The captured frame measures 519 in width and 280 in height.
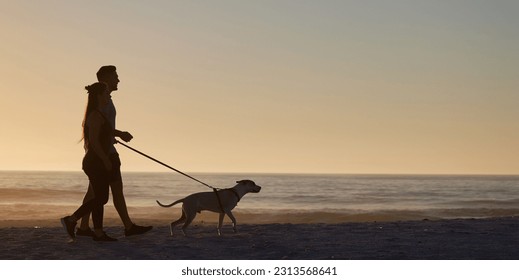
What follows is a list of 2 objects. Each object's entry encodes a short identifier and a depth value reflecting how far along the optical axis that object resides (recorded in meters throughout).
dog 20.87
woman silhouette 18.84
